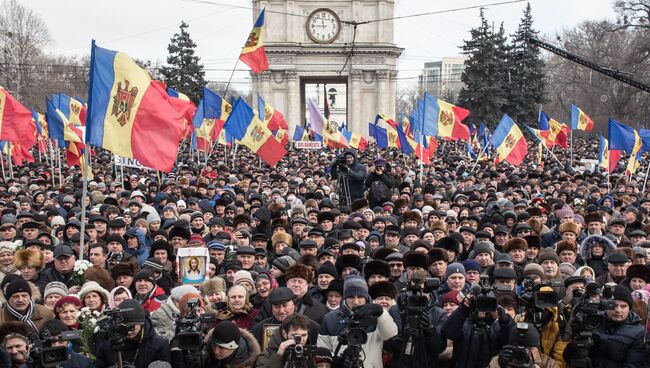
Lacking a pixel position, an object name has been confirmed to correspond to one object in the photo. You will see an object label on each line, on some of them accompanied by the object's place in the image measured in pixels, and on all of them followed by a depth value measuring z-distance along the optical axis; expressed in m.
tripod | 18.33
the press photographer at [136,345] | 6.77
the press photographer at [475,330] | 6.44
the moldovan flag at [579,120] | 28.79
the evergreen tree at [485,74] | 62.34
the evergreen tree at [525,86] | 65.56
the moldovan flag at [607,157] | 23.95
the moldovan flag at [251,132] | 20.39
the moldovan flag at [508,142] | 23.12
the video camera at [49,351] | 5.77
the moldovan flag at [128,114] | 10.72
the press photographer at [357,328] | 6.24
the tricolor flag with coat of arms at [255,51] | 20.55
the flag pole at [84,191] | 10.02
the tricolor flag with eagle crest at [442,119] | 21.62
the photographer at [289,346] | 6.20
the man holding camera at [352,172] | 18.09
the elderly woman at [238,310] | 8.00
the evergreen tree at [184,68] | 64.94
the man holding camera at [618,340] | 6.71
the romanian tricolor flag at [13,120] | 18.20
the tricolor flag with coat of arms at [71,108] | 25.83
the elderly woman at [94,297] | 8.23
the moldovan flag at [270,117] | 29.83
